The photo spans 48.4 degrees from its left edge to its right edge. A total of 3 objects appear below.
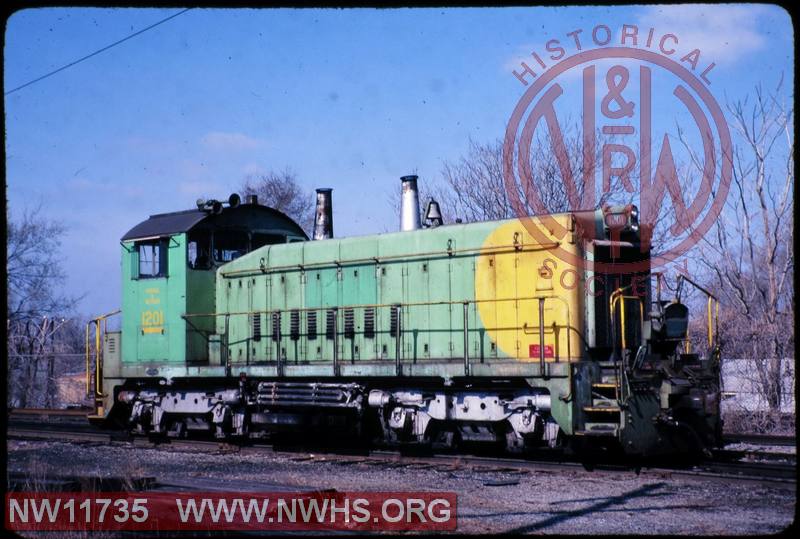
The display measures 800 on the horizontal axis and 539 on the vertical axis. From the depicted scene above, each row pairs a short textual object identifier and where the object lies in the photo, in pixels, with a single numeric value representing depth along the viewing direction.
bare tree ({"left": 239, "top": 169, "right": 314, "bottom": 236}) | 49.31
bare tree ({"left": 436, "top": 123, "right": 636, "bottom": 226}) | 25.03
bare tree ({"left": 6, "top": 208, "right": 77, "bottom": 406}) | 30.03
